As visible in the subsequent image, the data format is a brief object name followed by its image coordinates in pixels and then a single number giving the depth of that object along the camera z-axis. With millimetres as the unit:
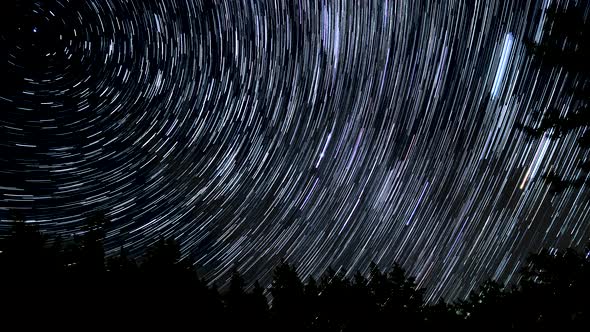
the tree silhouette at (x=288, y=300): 19422
